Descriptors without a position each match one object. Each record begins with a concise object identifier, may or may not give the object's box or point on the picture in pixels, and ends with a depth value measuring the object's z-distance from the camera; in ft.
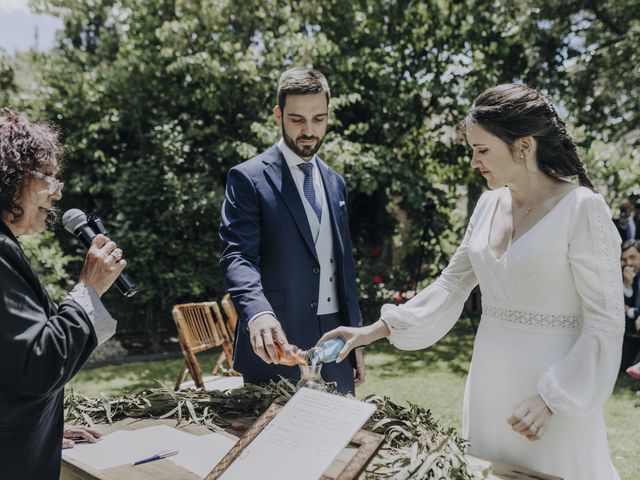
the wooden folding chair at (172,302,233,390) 16.31
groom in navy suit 8.55
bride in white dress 5.83
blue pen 5.91
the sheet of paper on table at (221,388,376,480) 4.33
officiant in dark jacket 4.76
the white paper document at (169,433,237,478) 5.79
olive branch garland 5.18
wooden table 5.52
